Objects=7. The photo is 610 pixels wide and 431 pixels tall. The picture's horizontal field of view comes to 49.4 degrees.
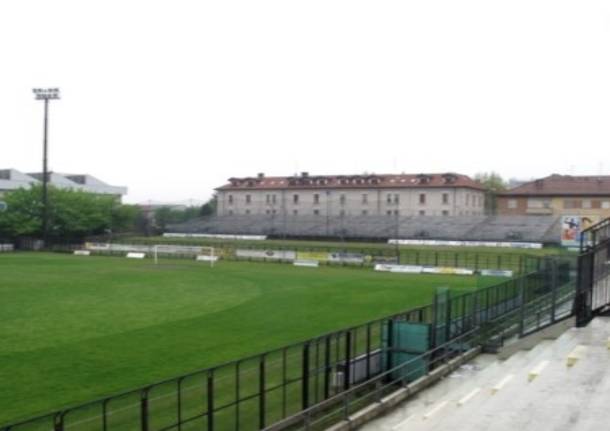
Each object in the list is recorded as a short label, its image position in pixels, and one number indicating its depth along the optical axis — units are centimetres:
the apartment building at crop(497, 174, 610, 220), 9250
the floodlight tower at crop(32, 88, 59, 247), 6656
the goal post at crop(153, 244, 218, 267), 6071
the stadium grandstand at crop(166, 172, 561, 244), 8188
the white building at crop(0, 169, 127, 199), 10001
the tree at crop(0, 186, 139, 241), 7306
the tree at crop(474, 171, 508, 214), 11132
